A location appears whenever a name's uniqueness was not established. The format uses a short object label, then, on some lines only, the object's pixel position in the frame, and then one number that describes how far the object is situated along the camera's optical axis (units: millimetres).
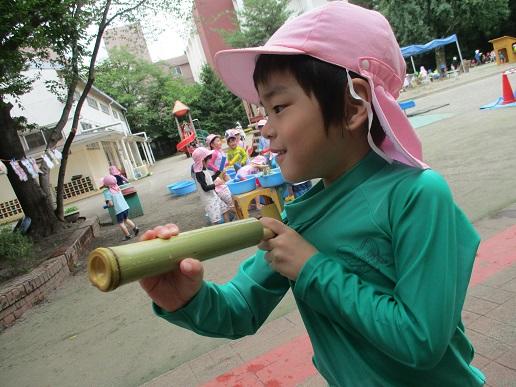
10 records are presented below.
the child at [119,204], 9281
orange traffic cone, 11501
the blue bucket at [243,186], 7152
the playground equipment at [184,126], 22113
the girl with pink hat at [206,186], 7657
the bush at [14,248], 6948
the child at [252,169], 7803
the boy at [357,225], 891
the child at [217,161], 8086
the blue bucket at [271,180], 6570
